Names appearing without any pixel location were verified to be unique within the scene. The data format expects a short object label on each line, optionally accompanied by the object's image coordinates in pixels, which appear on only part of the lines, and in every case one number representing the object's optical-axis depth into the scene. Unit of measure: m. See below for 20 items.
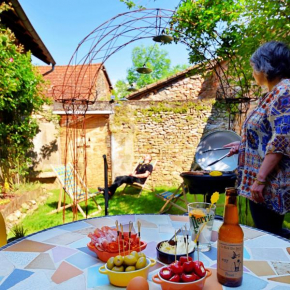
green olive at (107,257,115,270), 0.82
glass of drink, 1.02
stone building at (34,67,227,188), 6.59
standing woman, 1.36
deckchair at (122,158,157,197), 5.69
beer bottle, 0.76
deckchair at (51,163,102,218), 4.39
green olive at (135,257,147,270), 0.81
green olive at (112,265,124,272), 0.80
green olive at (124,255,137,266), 0.82
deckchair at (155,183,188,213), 4.34
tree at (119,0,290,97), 3.67
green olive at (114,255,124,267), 0.81
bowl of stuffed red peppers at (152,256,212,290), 0.73
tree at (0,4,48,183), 4.66
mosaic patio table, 0.83
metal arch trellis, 3.54
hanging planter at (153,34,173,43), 3.38
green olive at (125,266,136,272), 0.80
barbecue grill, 2.46
